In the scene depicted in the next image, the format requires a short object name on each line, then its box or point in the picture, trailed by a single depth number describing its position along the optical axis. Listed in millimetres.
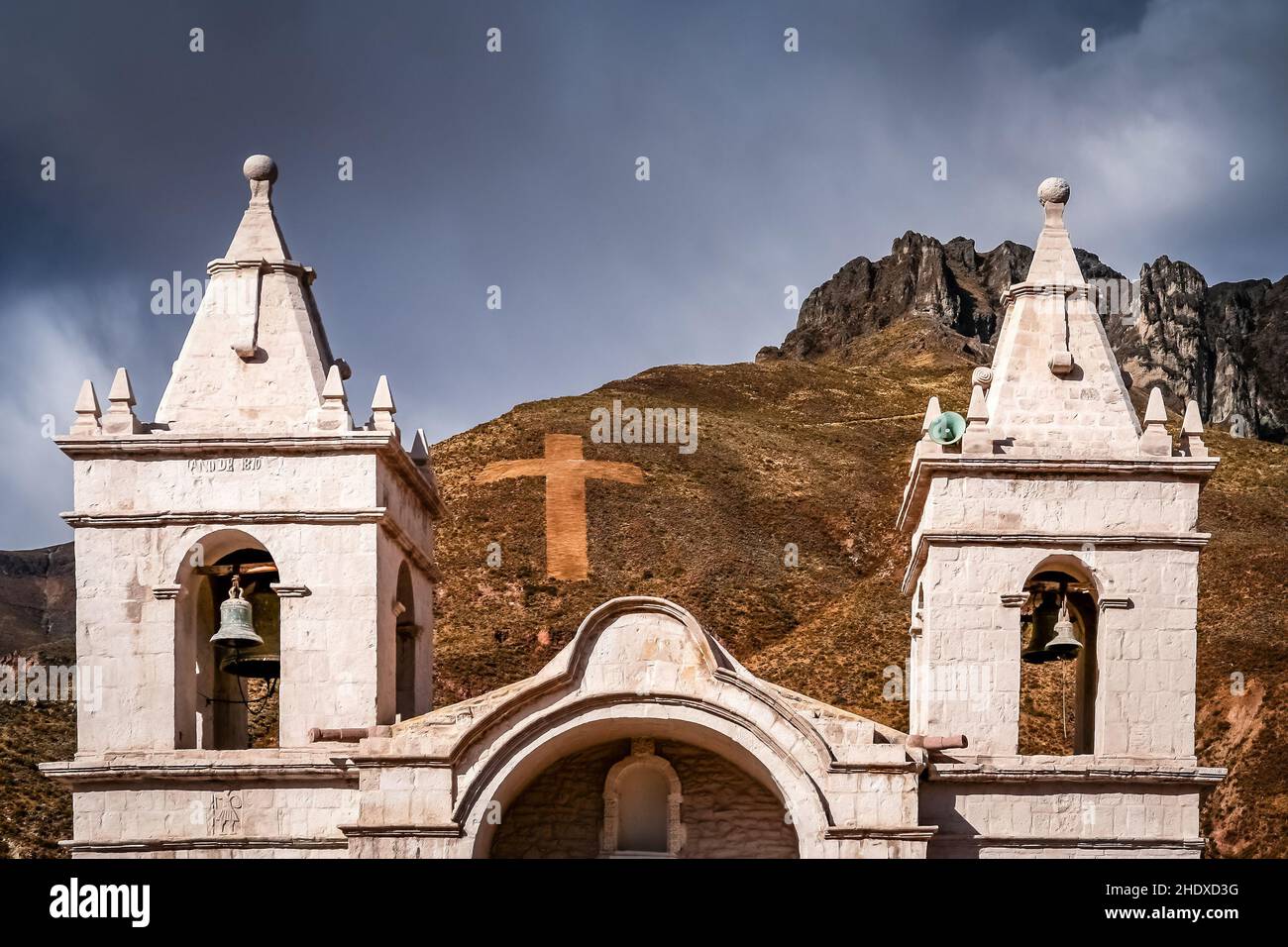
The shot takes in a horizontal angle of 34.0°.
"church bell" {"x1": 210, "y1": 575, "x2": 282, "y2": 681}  25188
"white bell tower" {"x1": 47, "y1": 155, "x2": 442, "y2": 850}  24859
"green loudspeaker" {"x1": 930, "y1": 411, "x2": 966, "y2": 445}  26078
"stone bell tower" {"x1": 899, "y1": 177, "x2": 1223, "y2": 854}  24672
